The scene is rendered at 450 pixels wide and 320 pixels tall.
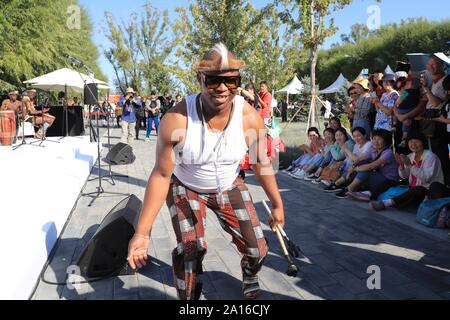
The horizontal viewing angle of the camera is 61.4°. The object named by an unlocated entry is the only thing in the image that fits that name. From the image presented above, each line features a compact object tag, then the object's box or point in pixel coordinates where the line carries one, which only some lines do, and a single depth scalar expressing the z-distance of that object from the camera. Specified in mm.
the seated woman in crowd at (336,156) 6840
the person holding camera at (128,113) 12336
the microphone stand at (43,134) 9830
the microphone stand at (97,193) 6314
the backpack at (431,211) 4562
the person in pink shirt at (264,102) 9125
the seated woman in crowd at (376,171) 5715
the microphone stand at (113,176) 7448
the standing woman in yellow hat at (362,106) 7066
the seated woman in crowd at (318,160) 7395
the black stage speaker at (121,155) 8867
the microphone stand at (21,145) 9338
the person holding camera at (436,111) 5050
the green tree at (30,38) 16239
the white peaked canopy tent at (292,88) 29155
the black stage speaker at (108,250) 3314
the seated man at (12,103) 11501
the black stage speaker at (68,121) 13164
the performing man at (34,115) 11859
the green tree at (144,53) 31605
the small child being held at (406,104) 5766
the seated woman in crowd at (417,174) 4867
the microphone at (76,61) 5633
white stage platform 2988
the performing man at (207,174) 2377
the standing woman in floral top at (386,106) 6305
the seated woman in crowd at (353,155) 6192
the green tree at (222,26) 17953
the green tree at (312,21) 12680
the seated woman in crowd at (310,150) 8102
